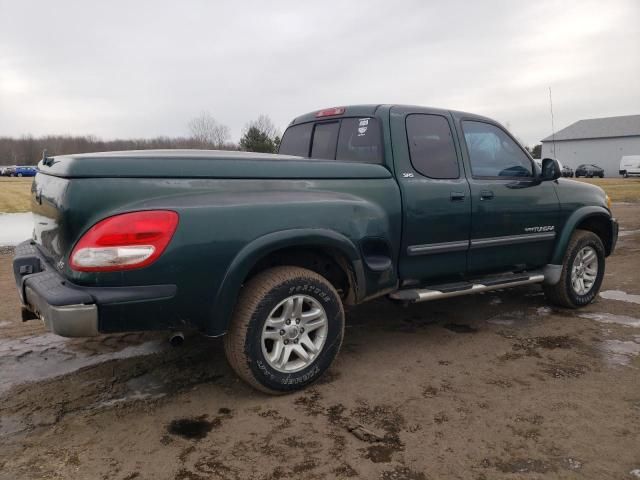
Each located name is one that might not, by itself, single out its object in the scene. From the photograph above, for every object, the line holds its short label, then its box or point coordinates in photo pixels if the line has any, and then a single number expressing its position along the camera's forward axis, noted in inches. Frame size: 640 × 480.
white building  2321.6
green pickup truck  102.7
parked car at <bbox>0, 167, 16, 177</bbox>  2246.6
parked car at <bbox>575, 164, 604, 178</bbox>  1961.1
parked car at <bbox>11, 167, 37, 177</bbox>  2271.3
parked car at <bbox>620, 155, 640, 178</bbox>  1847.9
